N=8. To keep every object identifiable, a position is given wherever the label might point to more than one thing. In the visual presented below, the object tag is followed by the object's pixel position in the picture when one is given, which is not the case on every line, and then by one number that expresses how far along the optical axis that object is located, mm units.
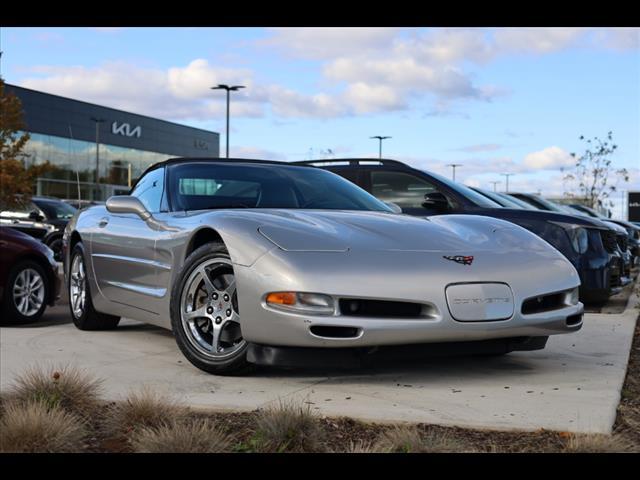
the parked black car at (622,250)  8953
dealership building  58906
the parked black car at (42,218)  16844
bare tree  27859
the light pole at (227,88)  41625
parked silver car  4418
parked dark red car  7582
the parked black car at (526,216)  8562
